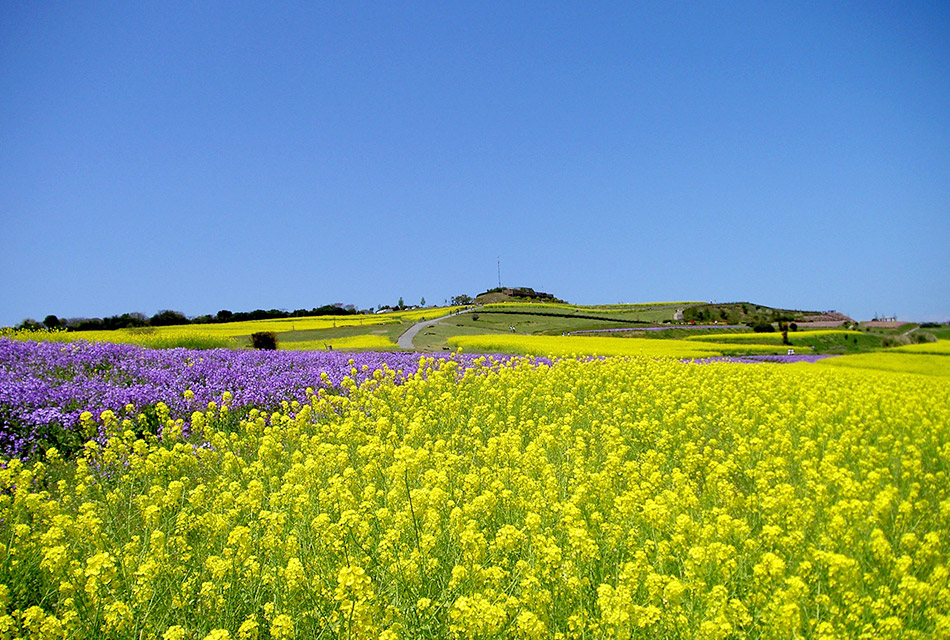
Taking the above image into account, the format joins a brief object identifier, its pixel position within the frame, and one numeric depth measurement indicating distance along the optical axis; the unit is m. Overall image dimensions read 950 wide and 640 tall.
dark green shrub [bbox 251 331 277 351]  25.78
